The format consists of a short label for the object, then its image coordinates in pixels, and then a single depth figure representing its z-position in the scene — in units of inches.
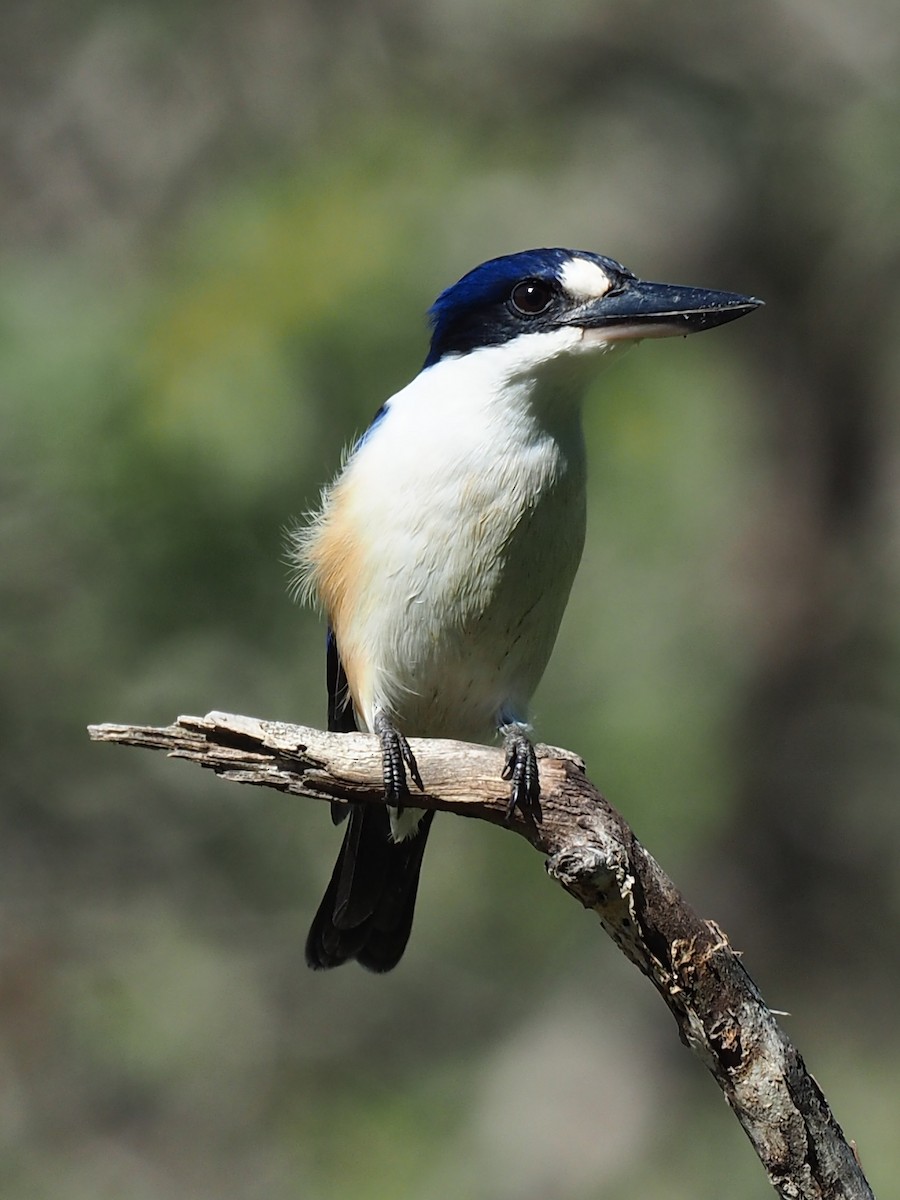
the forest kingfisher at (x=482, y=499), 330.6
